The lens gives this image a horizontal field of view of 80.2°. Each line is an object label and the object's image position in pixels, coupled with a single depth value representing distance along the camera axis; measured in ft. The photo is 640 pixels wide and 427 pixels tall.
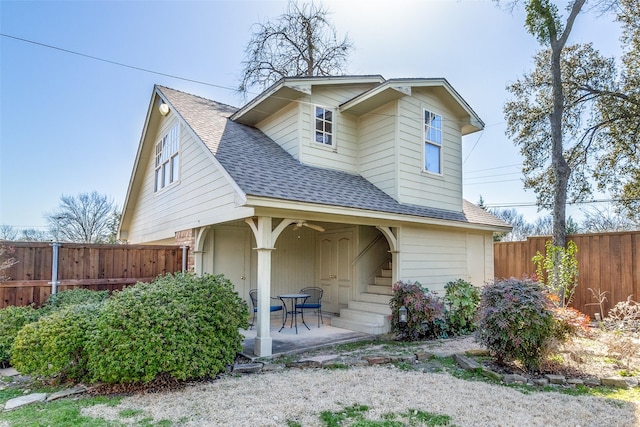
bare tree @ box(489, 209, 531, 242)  93.81
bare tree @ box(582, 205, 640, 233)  55.57
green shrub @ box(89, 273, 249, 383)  14.38
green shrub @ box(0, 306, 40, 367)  18.37
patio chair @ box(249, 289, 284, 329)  24.88
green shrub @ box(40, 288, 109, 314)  21.50
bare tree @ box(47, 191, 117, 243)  78.59
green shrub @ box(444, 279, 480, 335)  25.80
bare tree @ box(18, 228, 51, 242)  77.79
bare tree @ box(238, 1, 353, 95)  52.31
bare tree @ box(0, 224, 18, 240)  75.97
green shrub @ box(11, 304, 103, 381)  15.10
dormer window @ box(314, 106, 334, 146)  28.96
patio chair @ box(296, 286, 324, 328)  31.99
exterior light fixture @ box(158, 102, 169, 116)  32.12
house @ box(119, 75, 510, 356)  25.43
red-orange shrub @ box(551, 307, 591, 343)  17.11
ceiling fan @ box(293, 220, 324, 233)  22.19
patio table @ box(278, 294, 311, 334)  24.74
